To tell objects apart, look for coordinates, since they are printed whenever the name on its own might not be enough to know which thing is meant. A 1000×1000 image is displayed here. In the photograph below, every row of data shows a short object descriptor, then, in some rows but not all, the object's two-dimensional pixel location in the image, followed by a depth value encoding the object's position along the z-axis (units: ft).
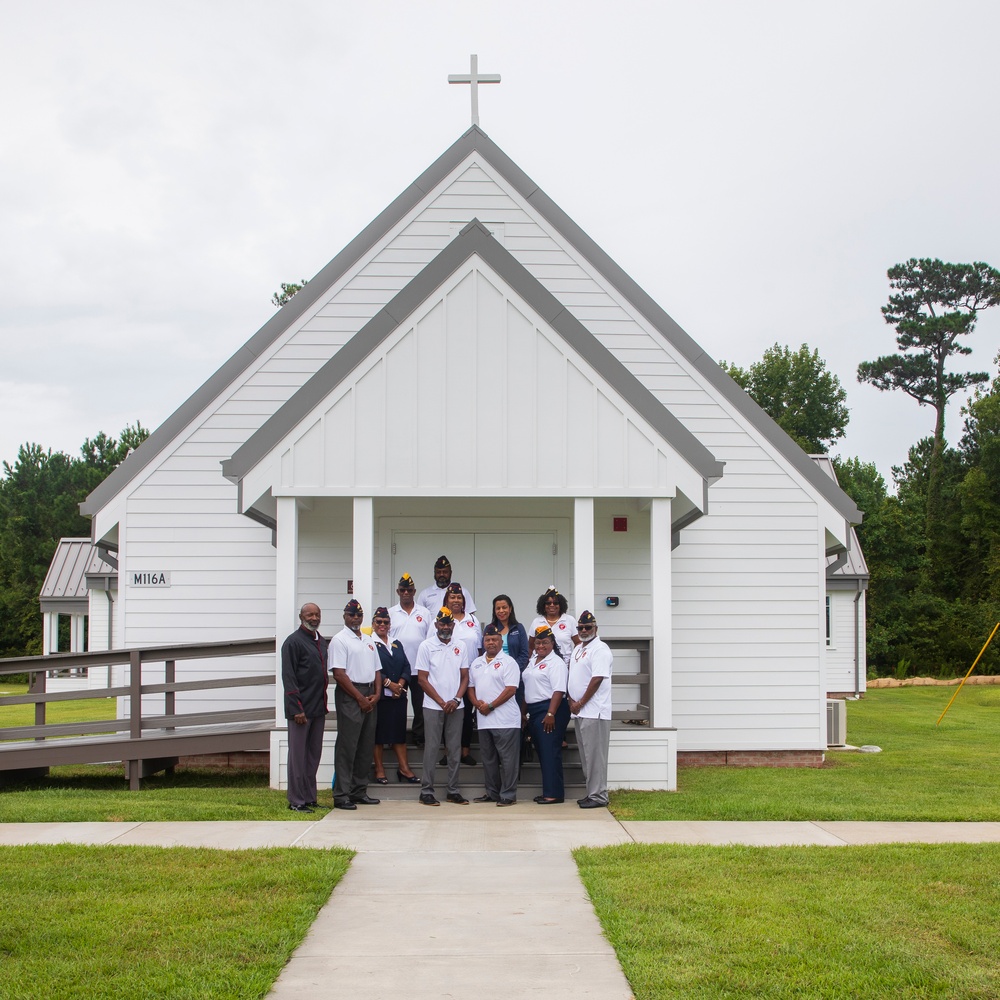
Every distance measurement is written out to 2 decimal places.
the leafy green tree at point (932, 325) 199.31
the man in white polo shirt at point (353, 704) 33.24
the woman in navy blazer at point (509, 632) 35.63
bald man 32.48
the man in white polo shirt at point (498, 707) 33.78
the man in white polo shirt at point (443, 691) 34.17
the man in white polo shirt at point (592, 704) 33.40
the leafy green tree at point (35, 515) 162.09
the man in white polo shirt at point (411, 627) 37.24
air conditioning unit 51.65
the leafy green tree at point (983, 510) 160.97
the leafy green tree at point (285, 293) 124.82
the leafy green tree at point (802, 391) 177.58
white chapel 45.01
